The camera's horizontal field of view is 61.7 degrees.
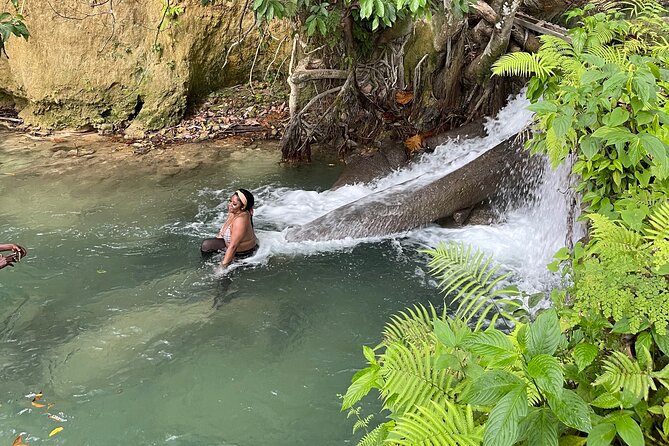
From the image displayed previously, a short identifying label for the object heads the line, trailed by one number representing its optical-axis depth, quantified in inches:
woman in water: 231.8
